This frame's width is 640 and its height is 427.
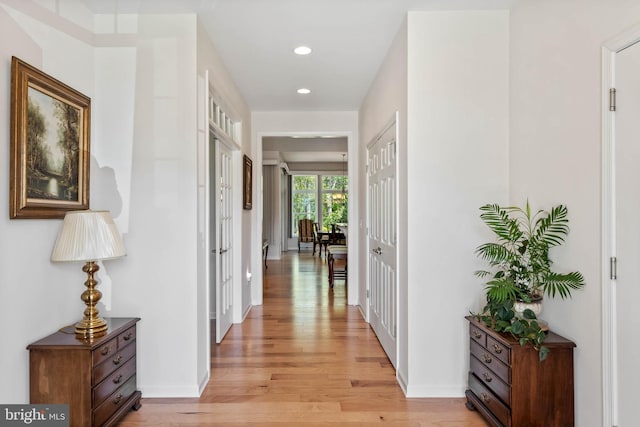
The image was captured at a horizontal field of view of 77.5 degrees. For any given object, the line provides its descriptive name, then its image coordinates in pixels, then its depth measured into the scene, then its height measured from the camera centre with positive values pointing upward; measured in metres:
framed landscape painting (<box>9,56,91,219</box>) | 1.96 +0.37
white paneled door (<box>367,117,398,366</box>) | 3.32 -0.25
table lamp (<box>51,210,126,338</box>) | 2.11 -0.19
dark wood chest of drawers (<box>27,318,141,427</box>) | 2.05 -0.86
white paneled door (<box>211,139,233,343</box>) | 3.84 -0.29
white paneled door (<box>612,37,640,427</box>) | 1.71 -0.08
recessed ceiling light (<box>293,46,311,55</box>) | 3.34 +1.37
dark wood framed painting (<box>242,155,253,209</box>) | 4.69 +0.36
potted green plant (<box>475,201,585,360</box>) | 2.06 -0.36
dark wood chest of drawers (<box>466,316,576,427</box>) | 2.07 -0.91
